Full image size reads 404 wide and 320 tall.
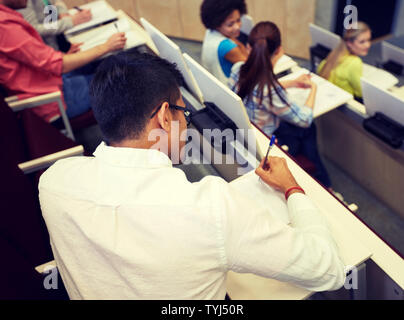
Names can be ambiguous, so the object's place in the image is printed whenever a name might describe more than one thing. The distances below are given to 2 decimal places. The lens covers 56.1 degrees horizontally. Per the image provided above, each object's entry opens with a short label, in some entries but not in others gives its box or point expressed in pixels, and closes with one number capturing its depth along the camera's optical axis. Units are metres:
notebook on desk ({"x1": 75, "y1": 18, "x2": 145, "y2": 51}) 2.37
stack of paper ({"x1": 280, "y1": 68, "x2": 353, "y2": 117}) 2.06
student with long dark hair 1.83
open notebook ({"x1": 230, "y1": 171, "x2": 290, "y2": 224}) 1.21
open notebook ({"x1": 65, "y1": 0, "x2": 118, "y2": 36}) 2.69
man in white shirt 0.78
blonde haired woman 2.36
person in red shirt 1.92
